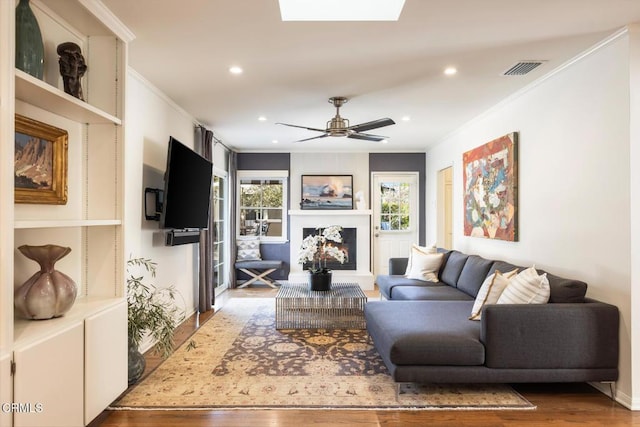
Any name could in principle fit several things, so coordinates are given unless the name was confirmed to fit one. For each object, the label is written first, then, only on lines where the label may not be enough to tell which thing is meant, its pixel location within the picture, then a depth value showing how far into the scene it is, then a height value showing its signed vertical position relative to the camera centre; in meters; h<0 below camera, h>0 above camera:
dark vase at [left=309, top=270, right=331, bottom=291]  4.27 -0.72
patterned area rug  2.51 -1.23
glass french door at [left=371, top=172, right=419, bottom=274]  7.01 +0.03
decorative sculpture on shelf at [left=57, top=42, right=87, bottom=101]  2.12 +0.86
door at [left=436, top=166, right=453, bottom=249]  6.29 +0.08
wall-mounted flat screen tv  3.35 +0.27
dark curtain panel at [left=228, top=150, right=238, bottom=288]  6.51 -0.04
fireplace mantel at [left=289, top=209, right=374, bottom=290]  6.68 -0.17
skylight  2.34 +1.28
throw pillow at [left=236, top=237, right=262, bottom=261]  6.74 -0.60
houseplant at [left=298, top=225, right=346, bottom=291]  4.29 -0.44
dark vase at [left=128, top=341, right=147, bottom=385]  2.74 -1.09
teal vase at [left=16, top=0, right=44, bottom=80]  1.79 +0.85
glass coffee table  4.06 -1.04
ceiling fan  3.70 +0.90
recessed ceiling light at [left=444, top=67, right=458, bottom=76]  3.11 +1.22
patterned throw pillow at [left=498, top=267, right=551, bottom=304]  2.64 -0.52
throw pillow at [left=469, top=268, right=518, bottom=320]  2.94 -0.59
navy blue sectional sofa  2.49 -0.87
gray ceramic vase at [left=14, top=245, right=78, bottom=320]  1.90 -0.37
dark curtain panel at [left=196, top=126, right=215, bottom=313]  4.83 -0.47
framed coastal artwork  6.88 +0.47
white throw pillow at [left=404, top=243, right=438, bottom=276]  4.91 -0.45
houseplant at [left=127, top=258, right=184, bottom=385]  2.74 -0.82
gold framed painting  1.95 +0.30
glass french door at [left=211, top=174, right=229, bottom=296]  5.89 -0.28
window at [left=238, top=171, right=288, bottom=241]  6.96 +0.20
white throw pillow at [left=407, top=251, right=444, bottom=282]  4.67 -0.63
